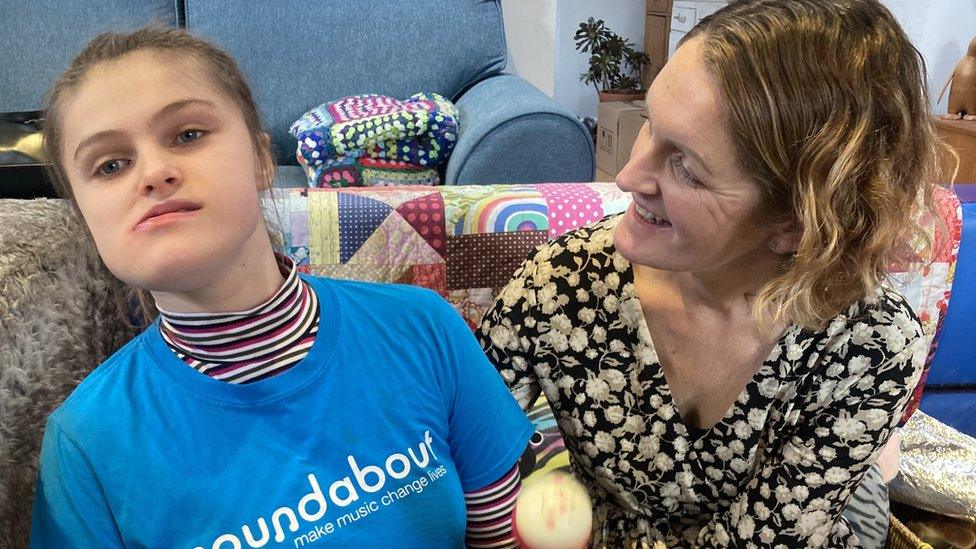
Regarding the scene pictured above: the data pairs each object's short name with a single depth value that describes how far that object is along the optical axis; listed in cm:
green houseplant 471
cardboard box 410
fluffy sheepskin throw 73
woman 88
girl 65
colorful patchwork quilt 140
